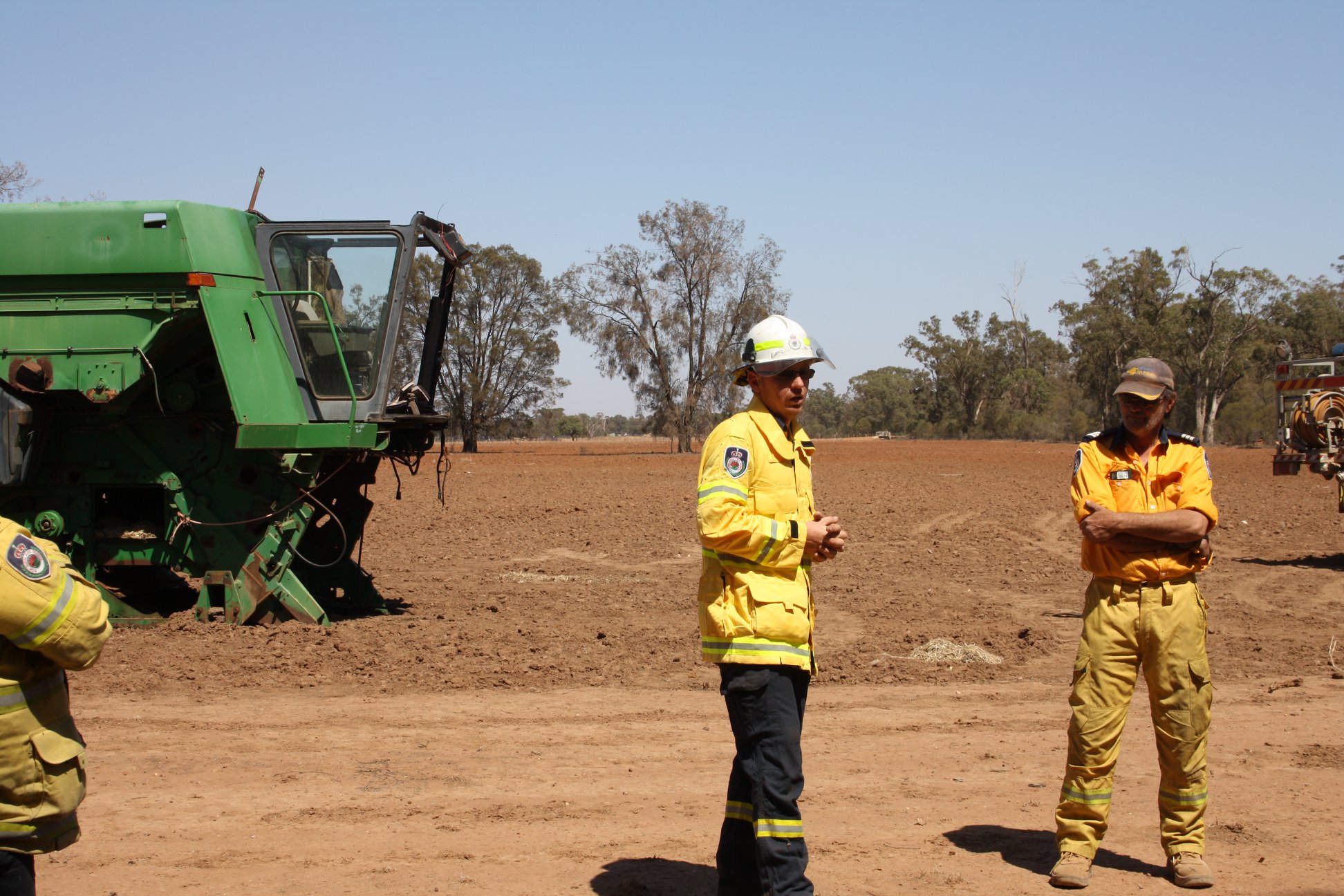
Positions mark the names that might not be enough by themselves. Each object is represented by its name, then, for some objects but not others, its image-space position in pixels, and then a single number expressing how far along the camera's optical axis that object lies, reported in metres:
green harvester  9.48
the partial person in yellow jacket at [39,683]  2.99
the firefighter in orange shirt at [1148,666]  4.64
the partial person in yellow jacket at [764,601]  3.91
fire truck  14.65
